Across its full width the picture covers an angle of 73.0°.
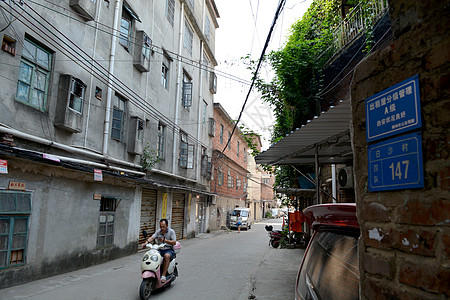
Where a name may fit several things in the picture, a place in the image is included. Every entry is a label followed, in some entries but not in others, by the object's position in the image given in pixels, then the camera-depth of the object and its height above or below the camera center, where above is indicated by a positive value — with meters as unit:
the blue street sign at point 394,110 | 1.60 +0.51
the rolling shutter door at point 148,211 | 12.51 -0.74
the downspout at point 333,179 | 9.14 +0.63
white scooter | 5.59 -1.44
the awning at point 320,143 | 4.77 +1.16
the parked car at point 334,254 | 1.92 -0.37
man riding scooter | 6.12 -0.97
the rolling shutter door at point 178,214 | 15.89 -1.01
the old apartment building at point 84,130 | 6.55 +1.80
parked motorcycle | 12.49 -1.63
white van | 25.21 -1.66
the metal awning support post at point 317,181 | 6.23 +0.38
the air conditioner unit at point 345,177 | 7.81 +0.60
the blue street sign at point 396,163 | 1.54 +0.21
